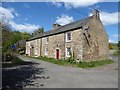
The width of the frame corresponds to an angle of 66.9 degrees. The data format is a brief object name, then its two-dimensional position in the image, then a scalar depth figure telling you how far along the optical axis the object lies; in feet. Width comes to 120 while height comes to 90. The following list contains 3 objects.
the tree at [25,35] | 171.61
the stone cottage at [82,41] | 46.23
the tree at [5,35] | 45.09
